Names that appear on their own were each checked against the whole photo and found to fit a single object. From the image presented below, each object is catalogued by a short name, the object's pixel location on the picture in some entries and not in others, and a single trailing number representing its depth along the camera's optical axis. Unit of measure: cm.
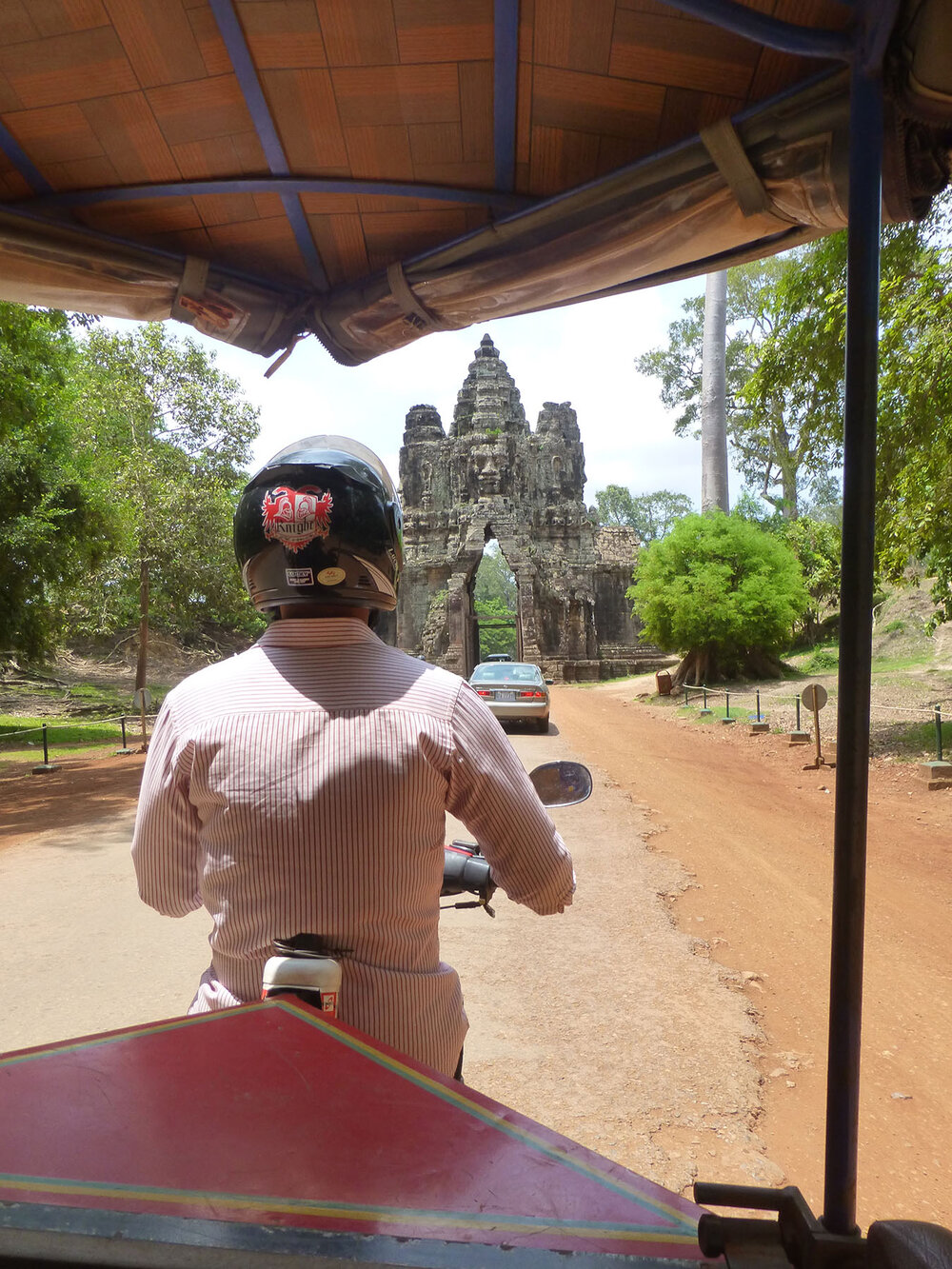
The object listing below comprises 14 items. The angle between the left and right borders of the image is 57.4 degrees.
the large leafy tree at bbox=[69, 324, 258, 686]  2111
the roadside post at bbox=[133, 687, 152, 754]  1598
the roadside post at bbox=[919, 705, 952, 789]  1041
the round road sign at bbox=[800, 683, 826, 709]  1173
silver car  1662
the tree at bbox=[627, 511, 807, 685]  2445
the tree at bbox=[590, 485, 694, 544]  7212
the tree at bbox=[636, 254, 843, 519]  1272
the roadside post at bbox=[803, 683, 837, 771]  1173
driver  166
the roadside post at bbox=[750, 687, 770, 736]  1642
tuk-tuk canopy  203
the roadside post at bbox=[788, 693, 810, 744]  1466
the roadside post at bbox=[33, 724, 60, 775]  1391
